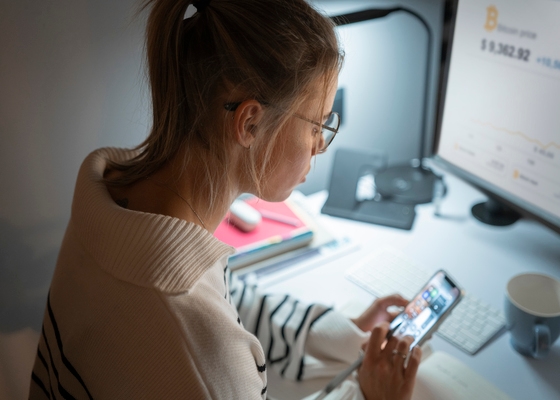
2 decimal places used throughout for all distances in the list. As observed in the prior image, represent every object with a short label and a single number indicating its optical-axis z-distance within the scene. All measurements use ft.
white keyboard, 2.88
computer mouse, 3.53
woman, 1.95
